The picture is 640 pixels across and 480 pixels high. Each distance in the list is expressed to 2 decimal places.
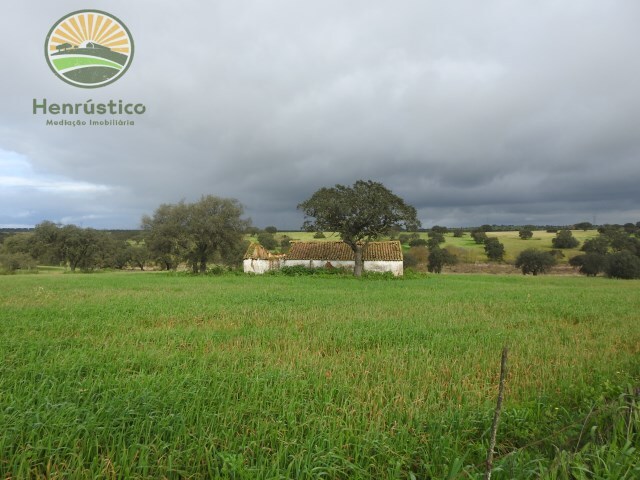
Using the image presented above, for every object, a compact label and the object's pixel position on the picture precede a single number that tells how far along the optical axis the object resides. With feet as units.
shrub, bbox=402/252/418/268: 257.14
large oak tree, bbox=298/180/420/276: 118.73
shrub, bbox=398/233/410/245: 347.63
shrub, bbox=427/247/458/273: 250.57
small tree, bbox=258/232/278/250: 336.02
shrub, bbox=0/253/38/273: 200.34
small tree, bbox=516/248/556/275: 225.15
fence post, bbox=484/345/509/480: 7.44
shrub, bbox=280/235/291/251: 327.76
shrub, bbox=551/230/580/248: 276.21
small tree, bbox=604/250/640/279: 187.83
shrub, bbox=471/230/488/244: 325.48
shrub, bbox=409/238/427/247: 314.00
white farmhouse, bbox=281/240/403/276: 139.74
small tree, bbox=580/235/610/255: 237.04
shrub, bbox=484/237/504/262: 263.29
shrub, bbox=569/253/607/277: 203.88
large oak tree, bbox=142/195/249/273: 148.25
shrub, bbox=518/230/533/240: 341.82
